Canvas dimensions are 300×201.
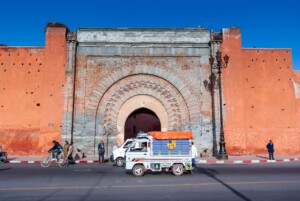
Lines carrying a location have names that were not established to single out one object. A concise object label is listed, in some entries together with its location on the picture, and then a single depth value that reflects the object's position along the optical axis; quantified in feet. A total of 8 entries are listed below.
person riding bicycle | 39.19
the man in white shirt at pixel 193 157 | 29.89
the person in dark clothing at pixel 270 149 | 43.98
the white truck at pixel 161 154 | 28.66
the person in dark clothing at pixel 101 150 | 42.70
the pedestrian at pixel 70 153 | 40.18
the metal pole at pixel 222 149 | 43.57
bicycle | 37.19
